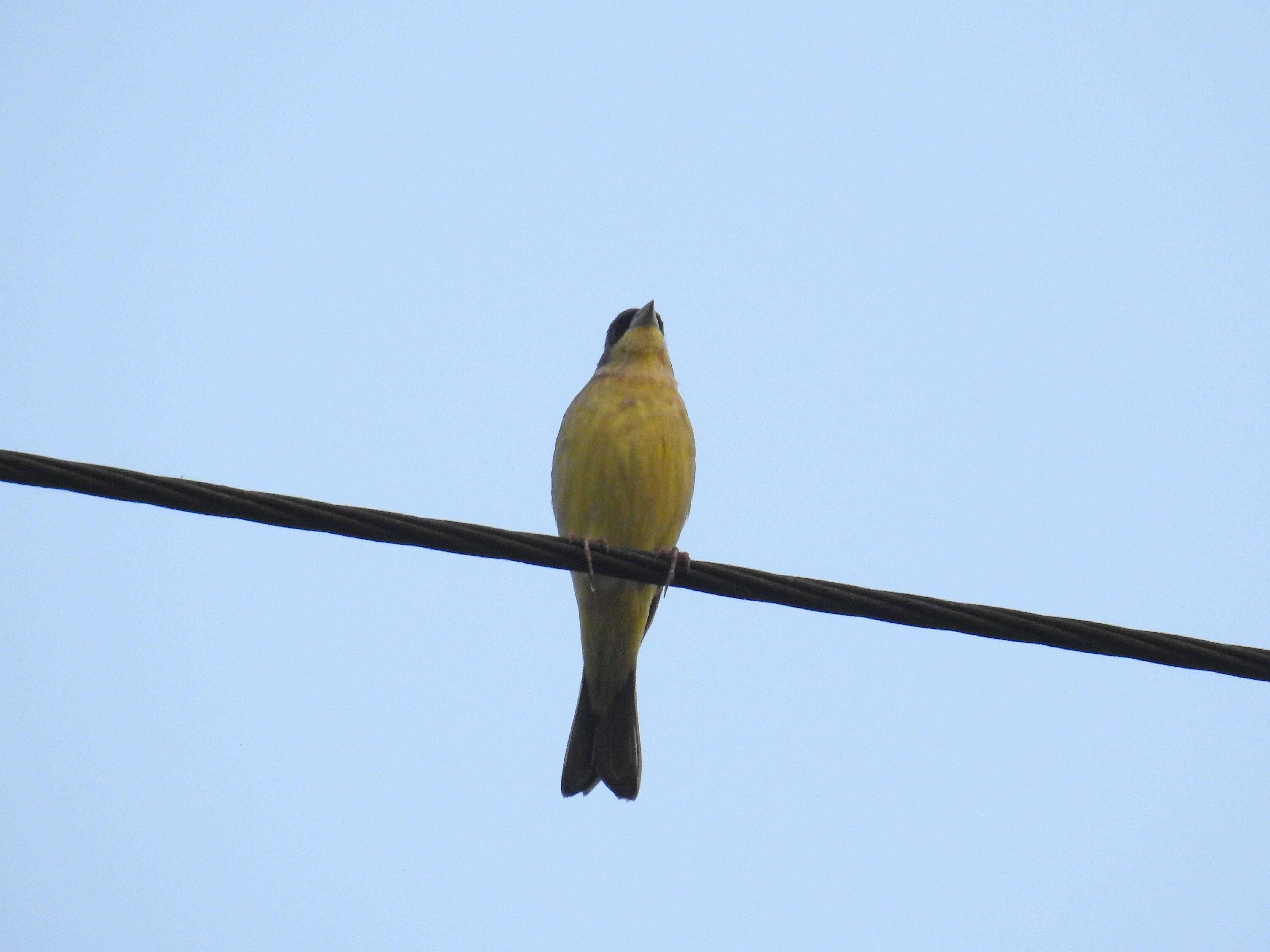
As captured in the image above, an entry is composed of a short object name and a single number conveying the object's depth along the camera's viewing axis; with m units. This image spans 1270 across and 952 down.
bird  12.66
